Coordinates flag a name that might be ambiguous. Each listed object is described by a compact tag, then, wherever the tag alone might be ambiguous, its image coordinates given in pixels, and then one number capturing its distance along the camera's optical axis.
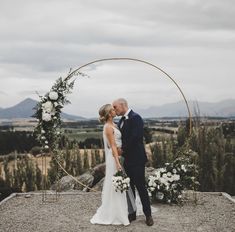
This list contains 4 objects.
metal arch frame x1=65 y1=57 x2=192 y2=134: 9.32
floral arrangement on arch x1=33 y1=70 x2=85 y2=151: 9.52
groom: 7.52
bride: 7.72
